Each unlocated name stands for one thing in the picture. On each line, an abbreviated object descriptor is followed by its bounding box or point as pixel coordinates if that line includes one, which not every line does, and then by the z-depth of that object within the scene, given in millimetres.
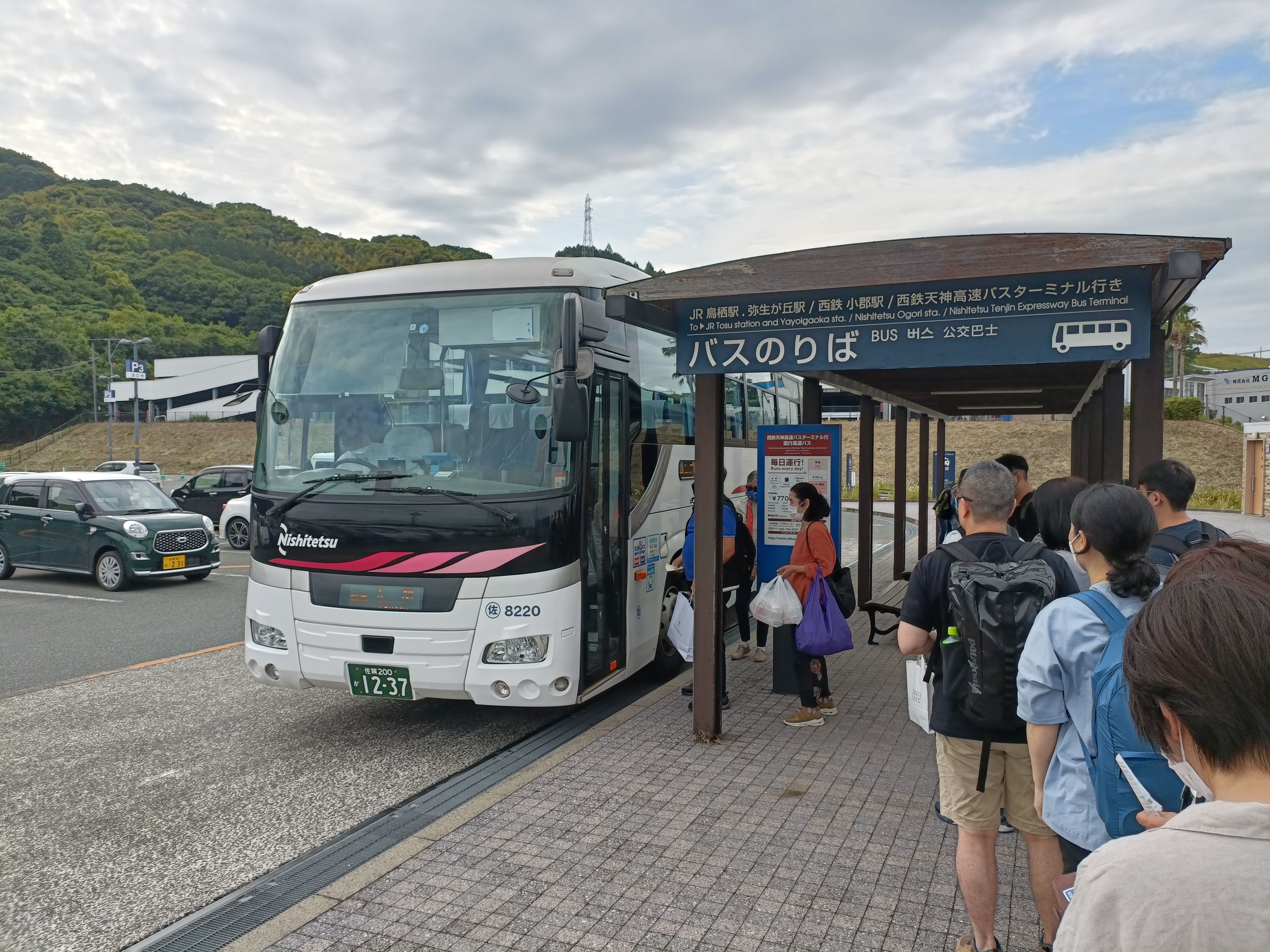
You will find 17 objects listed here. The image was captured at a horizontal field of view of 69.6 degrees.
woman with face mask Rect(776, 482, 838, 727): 6539
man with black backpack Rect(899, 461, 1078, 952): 3127
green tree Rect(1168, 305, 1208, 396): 67750
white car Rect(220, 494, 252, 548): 21109
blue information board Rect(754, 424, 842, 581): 8664
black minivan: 24859
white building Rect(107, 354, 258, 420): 81125
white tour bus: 5812
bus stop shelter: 4805
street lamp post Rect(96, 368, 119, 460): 54106
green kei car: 13953
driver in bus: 6105
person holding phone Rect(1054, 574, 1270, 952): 1086
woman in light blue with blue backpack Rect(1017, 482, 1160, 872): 2623
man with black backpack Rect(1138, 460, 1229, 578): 3674
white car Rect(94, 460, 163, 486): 38031
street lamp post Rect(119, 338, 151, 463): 45344
